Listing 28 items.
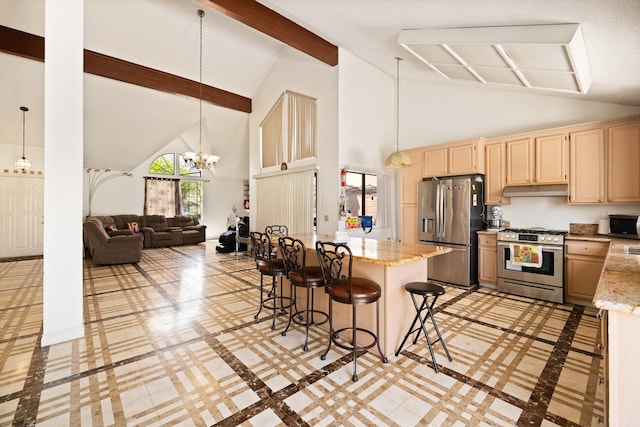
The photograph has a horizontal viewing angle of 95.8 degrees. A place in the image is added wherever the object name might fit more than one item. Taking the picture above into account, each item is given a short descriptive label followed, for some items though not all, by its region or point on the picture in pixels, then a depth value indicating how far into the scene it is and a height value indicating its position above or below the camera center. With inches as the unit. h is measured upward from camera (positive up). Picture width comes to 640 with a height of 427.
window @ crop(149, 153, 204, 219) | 403.2 +55.0
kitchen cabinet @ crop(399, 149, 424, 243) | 215.3 +14.4
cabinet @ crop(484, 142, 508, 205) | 182.5 +27.2
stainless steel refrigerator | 182.9 -4.8
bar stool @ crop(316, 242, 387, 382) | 89.4 -24.0
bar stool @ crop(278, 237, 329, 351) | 107.3 -23.6
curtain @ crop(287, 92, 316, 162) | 234.1 +75.0
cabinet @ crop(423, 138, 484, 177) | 187.6 +38.6
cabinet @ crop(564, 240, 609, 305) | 145.2 -26.6
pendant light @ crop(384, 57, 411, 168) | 165.2 +31.4
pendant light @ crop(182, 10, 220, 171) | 235.6 +46.2
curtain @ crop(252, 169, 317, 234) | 231.5 +12.8
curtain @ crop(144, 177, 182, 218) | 386.6 +24.2
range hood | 161.2 +14.6
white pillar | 108.4 +16.7
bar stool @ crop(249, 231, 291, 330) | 123.4 -22.1
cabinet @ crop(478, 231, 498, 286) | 179.8 -27.2
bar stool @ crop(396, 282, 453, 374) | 93.0 -24.9
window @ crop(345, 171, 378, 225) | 216.2 +16.4
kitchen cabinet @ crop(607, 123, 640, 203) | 140.9 +25.7
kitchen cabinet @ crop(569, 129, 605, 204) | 150.3 +26.2
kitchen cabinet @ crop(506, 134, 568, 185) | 161.3 +32.4
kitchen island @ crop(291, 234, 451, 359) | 99.4 -24.0
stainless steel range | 154.9 -26.7
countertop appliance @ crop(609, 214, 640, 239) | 142.0 -5.0
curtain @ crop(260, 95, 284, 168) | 275.3 +77.6
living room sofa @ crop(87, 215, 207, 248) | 342.3 -16.2
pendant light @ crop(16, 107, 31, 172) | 247.3 +46.1
